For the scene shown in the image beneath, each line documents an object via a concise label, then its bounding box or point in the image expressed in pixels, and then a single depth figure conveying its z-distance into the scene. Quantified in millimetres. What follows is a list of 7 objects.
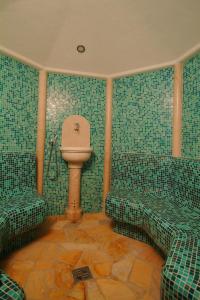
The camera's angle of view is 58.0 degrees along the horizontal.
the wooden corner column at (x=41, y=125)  3164
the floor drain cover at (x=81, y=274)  1755
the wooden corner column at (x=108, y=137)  3453
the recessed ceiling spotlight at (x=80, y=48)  2907
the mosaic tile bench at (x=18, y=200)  1990
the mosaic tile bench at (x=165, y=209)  1151
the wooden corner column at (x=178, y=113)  2838
